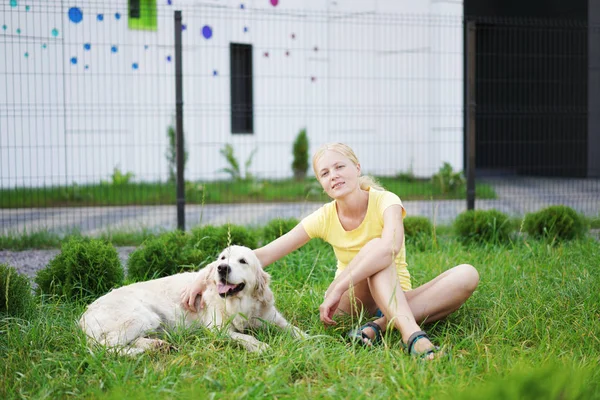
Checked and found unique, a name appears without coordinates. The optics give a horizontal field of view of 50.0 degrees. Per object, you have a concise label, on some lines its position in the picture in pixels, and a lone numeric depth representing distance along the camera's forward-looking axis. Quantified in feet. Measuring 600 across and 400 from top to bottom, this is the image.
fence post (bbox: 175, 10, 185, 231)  22.99
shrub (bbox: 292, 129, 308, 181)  46.80
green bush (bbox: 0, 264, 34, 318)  13.33
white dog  11.40
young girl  11.45
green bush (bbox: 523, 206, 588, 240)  21.33
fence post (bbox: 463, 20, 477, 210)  25.57
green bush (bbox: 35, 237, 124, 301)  15.20
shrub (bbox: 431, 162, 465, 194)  37.55
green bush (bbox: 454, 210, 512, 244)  21.29
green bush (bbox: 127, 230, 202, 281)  16.62
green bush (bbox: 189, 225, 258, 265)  17.49
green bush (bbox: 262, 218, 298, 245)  19.80
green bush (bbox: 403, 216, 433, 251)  20.80
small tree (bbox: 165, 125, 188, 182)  39.78
